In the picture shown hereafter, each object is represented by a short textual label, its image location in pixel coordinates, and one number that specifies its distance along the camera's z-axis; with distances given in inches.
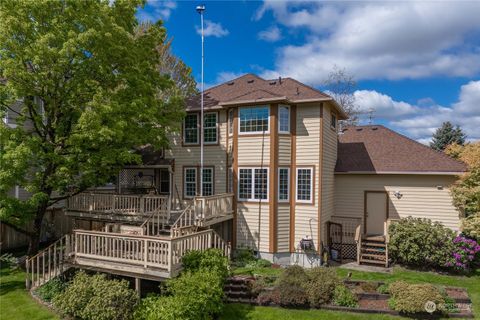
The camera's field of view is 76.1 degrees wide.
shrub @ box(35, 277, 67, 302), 393.8
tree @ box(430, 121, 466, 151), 1131.9
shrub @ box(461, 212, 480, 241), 479.5
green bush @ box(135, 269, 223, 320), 310.2
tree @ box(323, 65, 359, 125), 1211.9
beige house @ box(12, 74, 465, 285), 533.0
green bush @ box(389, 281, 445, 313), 335.6
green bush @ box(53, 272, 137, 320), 329.7
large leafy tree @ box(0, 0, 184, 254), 397.4
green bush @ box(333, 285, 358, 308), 363.3
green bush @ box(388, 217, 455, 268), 486.0
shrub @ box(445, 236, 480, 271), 472.7
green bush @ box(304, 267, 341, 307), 365.7
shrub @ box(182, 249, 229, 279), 364.8
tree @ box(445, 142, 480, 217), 502.9
